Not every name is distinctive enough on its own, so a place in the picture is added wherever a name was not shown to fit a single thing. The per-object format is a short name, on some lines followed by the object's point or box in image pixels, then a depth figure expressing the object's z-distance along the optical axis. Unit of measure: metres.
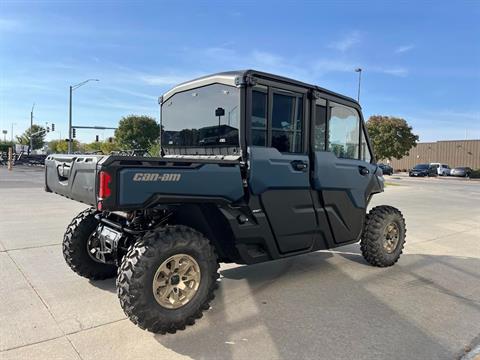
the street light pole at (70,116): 37.54
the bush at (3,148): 67.31
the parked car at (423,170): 45.02
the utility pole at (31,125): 62.70
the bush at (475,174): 48.92
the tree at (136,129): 55.25
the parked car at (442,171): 49.25
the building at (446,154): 61.41
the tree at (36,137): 73.25
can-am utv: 3.40
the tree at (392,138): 41.67
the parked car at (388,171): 40.46
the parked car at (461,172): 47.66
